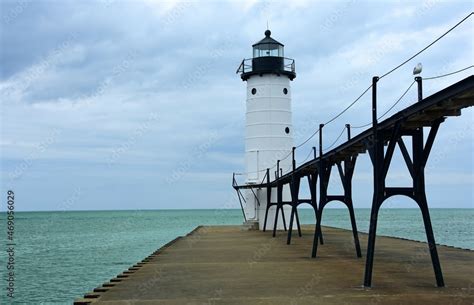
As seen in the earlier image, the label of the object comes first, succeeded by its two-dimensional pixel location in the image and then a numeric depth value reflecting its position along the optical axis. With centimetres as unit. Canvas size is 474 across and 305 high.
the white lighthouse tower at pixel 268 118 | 3288
